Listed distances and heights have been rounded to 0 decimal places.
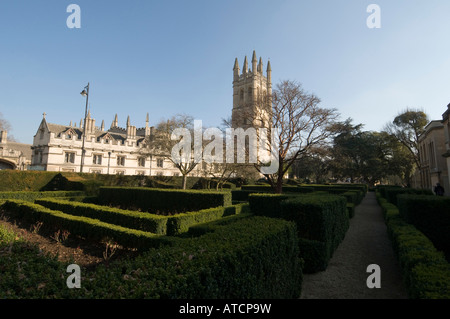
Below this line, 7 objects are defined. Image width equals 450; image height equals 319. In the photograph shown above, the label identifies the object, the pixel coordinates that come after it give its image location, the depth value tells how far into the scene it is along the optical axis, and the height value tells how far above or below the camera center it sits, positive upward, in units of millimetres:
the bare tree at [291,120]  20234 +5600
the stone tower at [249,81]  65312 +29927
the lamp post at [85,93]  20438 +7842
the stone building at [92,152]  38406 +5007
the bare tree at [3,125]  42438 +10119
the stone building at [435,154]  25188 +3554
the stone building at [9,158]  39100 +3562
